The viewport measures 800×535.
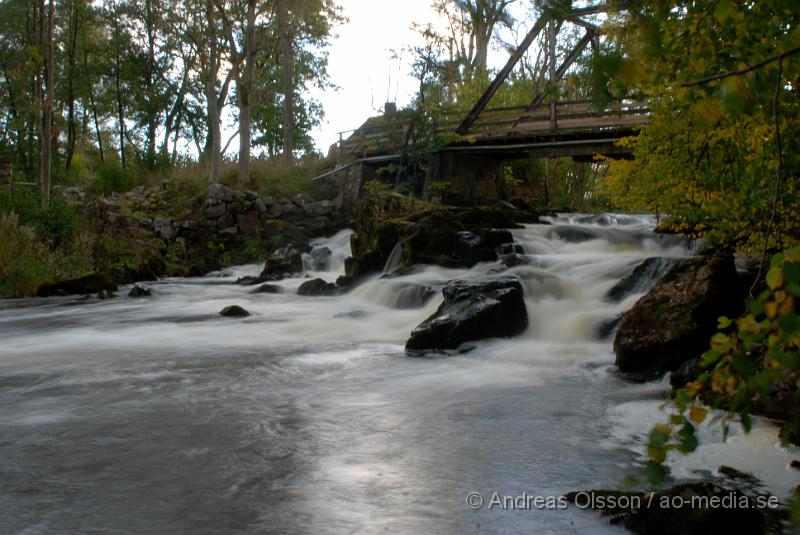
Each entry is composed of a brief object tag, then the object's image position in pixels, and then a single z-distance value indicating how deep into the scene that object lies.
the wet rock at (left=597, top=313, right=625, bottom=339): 8.87
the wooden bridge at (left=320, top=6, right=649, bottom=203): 19.19
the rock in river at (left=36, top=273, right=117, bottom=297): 14.62
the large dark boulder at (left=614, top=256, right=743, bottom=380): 6.88
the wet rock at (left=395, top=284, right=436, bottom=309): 11.84
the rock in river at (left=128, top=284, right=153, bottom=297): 14.56
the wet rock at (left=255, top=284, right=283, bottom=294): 15.17
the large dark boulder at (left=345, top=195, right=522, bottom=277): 14.12
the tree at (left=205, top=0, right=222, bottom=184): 22.42
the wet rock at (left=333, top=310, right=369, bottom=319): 11.29
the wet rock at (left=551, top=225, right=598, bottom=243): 15.92
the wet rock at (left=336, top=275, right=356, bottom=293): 14.45
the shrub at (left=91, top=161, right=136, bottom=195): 25.22
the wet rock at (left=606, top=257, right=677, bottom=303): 10.11
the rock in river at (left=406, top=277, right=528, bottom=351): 8.67
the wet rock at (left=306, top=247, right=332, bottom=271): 19.08
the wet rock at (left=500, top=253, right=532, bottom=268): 12.77
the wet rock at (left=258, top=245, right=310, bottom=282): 17.19
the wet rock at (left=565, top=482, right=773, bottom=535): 3.32
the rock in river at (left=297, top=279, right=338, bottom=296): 14.40
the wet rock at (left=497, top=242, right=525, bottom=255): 14.09
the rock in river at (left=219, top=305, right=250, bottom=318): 11.88
